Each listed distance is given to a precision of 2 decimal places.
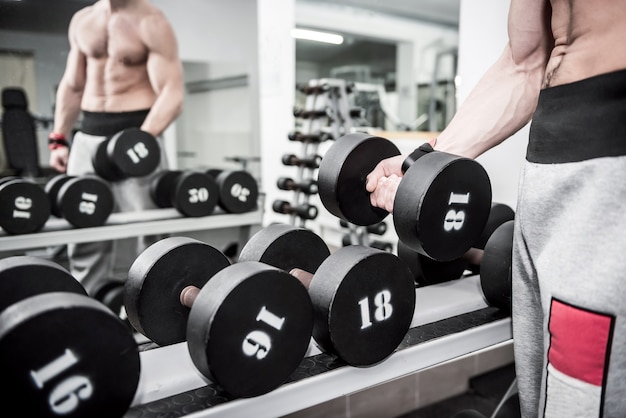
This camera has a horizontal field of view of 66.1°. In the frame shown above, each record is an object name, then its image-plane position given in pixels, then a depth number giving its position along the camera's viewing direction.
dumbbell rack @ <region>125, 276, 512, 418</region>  0.70
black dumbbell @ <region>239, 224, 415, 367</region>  0.75
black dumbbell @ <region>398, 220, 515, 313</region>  1.00
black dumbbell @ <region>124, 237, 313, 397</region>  0.66
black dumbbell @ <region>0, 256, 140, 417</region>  0.54
